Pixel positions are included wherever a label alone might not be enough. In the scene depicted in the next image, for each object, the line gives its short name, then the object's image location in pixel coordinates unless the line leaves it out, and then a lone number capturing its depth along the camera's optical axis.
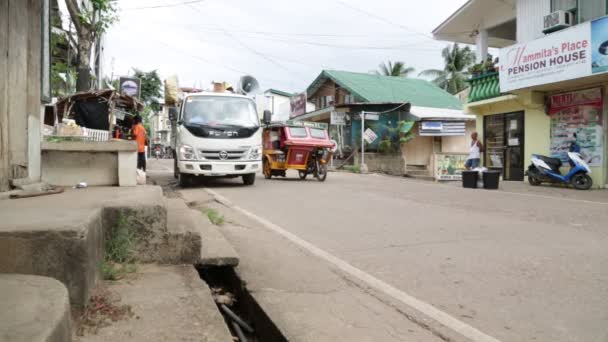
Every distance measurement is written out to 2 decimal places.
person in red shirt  13.27
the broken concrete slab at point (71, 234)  2.45
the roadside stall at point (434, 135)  25.50
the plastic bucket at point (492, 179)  13.74
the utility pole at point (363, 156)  24.11
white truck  11.67
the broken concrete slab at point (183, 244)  3.68
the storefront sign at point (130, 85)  21.90
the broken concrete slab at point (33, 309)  1.67
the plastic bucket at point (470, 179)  14.22
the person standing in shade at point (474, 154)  15.44
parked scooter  13.24
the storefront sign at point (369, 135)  24.80
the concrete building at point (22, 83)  4.34
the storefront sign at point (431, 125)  25.46
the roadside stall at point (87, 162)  5.90
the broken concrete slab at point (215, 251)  3.95
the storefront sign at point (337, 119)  25.67
